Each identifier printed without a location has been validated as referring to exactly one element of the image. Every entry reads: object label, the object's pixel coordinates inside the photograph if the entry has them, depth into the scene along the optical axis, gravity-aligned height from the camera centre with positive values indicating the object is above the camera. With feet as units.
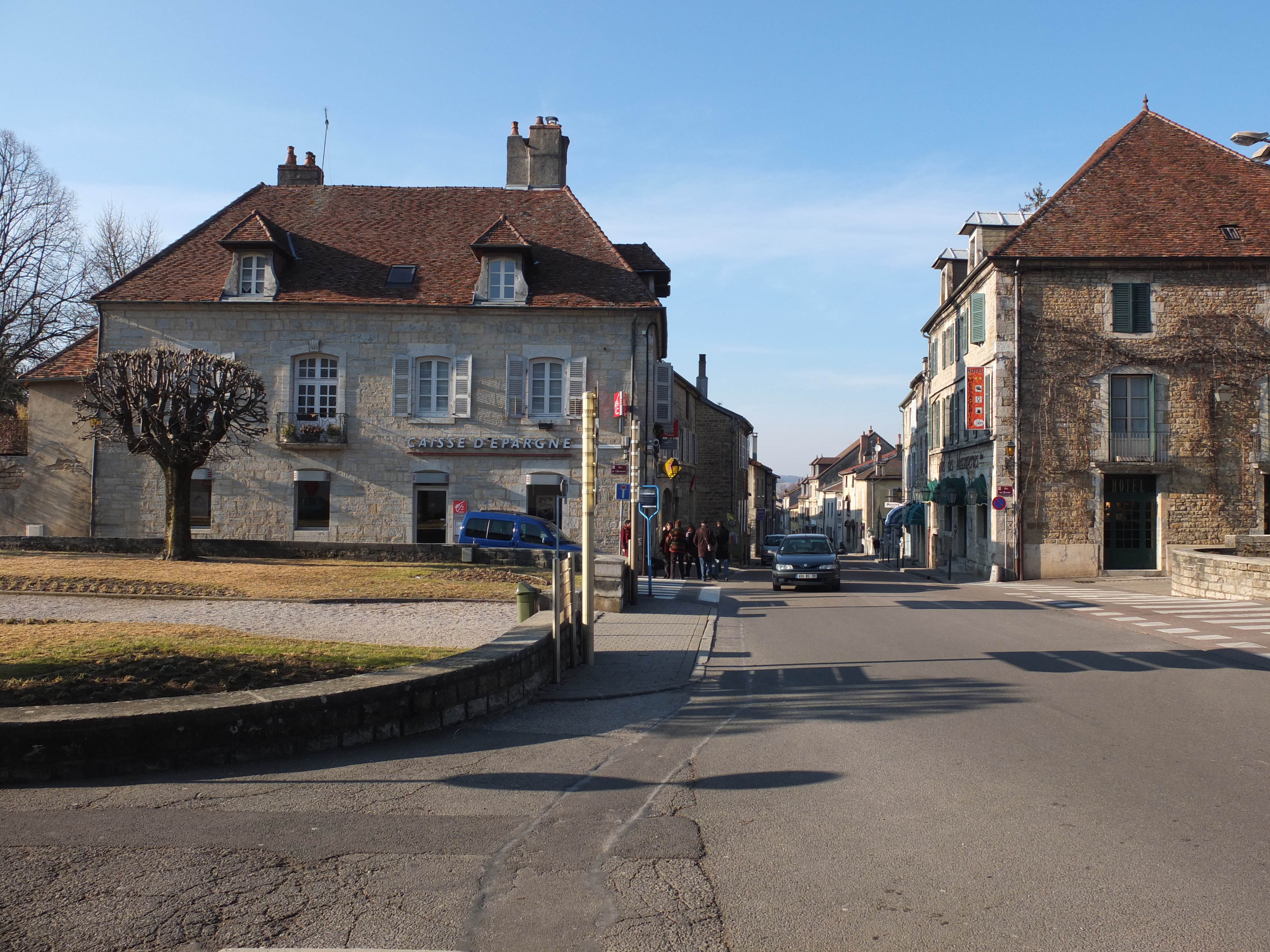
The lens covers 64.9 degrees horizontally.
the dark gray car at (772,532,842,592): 78.89 -3.12
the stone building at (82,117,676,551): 97.55 +14.17
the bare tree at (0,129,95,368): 109.29 +25.47
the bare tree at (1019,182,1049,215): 136.46 +46.35
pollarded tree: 65.57 +7.77
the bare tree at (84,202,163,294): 131.13 +35.32
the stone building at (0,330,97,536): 101.86 +5.31
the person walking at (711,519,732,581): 100.48 -2.01
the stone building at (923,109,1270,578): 90.63 +14.15
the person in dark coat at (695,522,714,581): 92.17 -2.05
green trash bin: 39.34 -2.90
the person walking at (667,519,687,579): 92.17 -1.85
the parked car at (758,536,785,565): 133.49 -2.67
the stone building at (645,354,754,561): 131.13 +9.90
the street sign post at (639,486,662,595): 69.41 +1.84
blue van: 83.25 -0.46
